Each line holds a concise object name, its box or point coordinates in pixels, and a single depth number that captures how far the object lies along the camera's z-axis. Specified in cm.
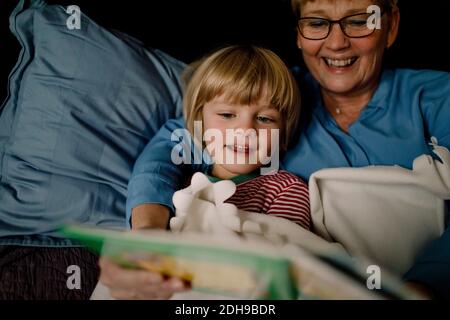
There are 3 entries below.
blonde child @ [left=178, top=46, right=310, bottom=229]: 98
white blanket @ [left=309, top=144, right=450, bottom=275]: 87
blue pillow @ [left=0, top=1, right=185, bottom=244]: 104
